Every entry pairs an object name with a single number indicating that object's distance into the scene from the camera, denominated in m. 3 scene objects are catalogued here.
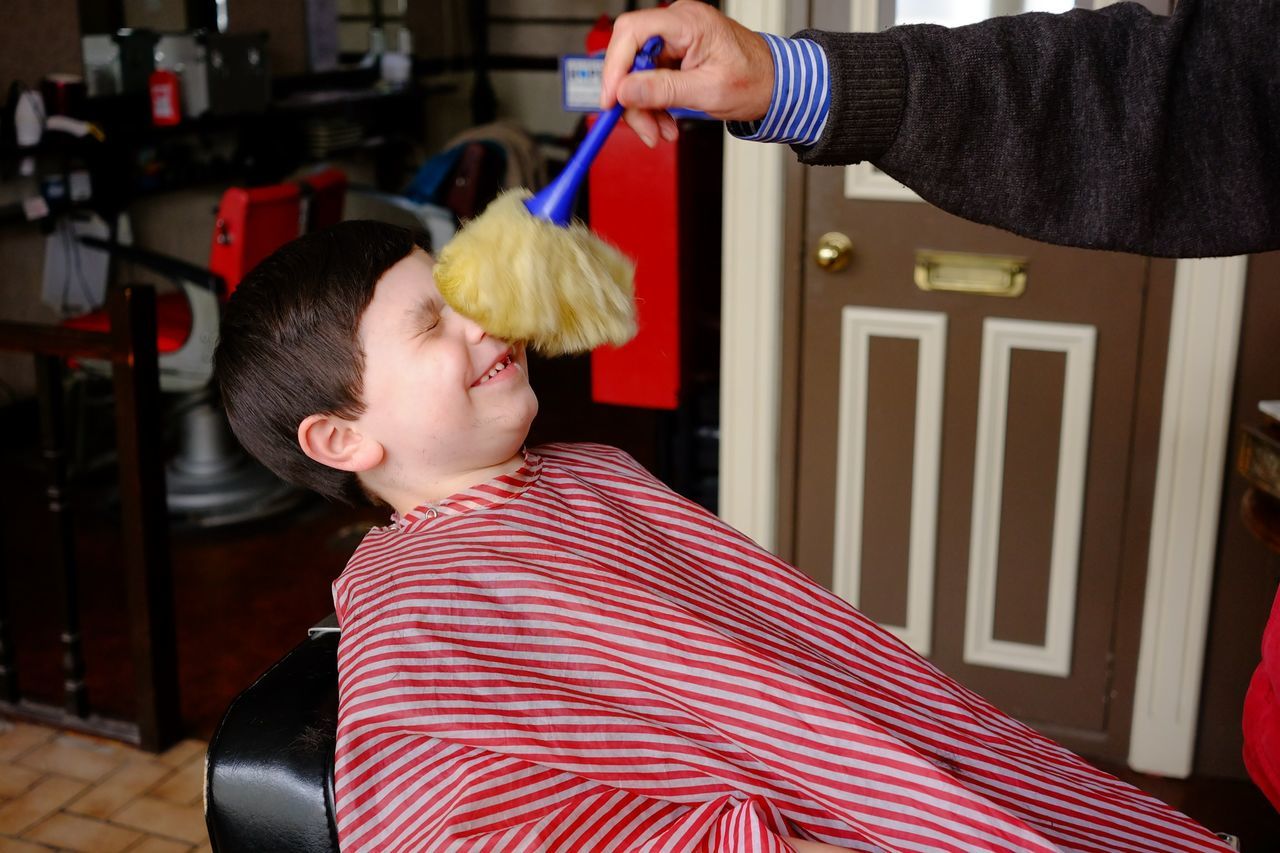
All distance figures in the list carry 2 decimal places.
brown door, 2.54
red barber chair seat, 3.83
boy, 1.17
